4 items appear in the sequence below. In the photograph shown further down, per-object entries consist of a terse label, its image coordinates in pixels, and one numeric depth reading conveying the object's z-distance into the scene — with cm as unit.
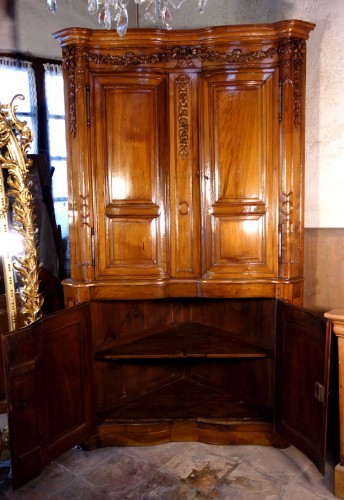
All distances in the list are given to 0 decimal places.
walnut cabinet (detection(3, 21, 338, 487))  249
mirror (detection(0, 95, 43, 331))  238
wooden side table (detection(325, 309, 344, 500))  220
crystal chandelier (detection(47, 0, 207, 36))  188
